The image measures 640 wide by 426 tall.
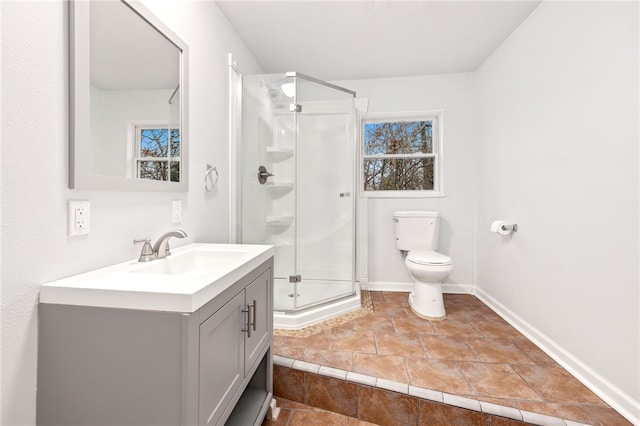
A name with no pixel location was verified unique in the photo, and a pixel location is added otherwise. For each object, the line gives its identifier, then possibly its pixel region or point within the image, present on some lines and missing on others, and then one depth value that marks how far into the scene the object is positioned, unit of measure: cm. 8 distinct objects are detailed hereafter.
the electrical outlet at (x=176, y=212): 147
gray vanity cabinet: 76
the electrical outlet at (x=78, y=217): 94
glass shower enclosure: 229
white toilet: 224
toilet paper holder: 218
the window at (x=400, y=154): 299
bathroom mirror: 96
